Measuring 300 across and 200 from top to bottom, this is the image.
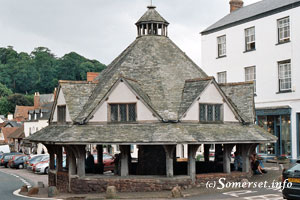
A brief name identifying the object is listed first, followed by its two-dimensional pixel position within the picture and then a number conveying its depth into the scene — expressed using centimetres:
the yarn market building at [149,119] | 2192
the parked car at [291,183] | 1595
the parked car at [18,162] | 4647
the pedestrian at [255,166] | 2697
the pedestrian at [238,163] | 2562
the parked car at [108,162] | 3319
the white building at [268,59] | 3291
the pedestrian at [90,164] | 2630
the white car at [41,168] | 3859
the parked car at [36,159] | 4179
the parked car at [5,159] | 4903
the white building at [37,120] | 7007
